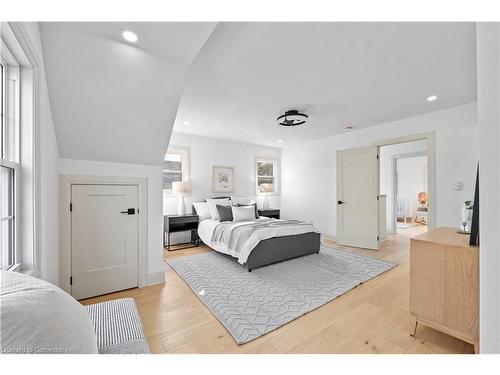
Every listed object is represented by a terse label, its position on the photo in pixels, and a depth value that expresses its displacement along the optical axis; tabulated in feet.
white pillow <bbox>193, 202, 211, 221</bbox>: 14.75
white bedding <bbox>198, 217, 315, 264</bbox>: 9.75
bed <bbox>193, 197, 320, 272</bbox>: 9.87
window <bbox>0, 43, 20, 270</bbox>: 3.98
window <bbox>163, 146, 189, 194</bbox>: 14.98
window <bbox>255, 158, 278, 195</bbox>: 19.54
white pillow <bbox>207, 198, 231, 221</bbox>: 13.92
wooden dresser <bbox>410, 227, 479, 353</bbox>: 4.51
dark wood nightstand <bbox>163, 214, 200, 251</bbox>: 13.51
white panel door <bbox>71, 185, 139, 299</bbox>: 7.31
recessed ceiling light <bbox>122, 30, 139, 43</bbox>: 4.84
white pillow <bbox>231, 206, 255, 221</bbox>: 13.73
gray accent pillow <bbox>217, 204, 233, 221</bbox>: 13.71
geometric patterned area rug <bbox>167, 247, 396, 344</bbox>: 6.23
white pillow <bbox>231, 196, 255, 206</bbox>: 16.01
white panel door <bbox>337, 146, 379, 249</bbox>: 13.52
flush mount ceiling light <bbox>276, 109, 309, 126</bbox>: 11.03
